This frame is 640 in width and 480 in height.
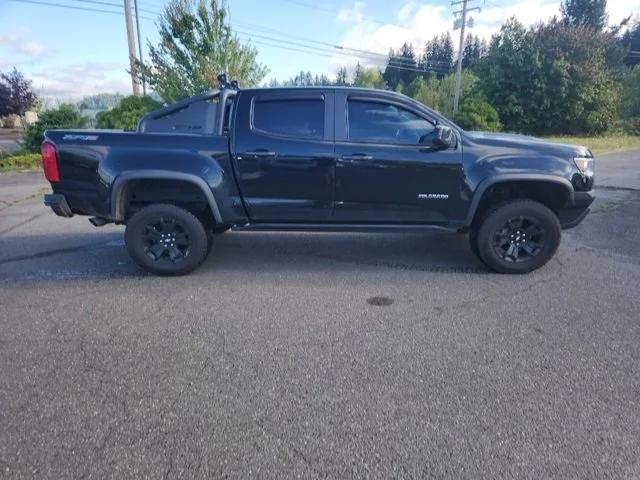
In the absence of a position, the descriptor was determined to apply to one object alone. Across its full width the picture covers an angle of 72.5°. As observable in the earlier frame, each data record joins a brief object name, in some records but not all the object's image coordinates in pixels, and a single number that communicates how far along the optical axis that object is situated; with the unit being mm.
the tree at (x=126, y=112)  15125
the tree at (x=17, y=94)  27938
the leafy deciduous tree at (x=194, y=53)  14117
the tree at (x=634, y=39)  60438
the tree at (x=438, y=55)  91812
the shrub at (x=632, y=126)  30188
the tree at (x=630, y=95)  30469
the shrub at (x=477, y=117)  22016
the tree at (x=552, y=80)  26609
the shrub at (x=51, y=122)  14883
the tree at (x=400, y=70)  90812
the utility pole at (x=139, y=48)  16062
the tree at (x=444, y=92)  33244
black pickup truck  4301
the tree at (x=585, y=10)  60625
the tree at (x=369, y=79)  64109
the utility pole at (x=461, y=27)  29391
